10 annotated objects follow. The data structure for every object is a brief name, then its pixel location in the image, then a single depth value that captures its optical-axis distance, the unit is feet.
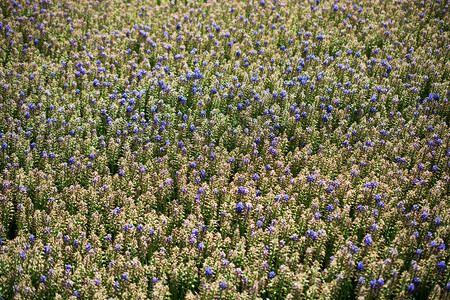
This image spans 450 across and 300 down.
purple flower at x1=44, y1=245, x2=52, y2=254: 22.26
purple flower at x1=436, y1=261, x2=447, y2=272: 21.59
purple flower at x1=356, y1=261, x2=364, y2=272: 21.77
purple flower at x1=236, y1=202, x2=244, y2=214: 25.25
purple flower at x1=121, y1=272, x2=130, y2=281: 21.11
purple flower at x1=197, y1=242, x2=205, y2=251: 22.80
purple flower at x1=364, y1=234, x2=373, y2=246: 22.98
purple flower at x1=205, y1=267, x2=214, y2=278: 21.45
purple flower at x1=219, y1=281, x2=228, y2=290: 20.62
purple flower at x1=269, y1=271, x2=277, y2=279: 21.61
